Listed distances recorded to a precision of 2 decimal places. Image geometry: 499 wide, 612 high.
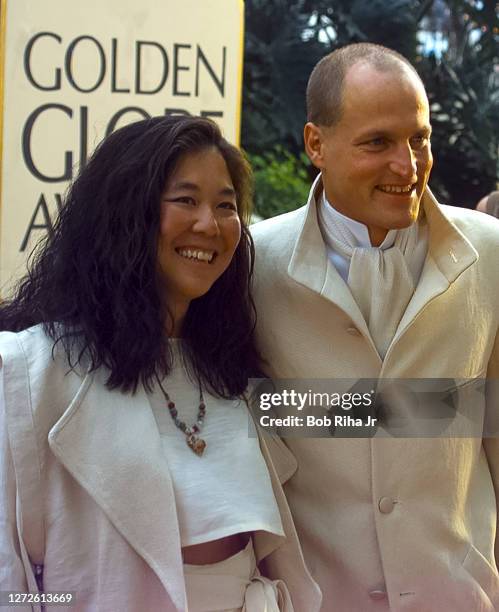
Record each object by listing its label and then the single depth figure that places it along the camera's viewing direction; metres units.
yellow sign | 4.15
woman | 2.57
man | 3.04
